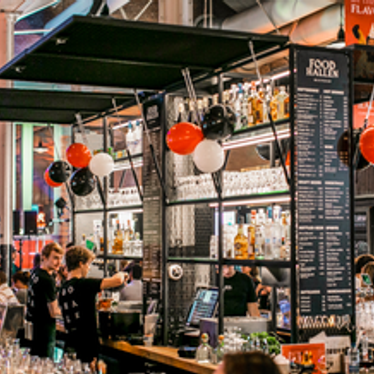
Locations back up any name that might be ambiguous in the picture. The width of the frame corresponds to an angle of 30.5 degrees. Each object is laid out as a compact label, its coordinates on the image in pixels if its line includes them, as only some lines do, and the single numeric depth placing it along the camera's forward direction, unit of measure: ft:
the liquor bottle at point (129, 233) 25.73
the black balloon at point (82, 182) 24.07
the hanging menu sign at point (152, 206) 21.49
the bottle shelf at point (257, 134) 16.38
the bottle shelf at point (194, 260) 18.61
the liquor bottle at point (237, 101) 17.93
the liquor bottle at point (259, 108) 17.32
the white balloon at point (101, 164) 22.61
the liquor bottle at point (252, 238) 17.28
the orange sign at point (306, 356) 14.42
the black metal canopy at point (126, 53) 14.73
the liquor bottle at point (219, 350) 16.31
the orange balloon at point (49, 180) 27.56
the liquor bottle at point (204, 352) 16.89
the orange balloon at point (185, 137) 17.06
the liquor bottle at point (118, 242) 25.81
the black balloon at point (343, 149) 15.89
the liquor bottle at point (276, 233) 16.40
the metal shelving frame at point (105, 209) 25.95
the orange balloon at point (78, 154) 24.39
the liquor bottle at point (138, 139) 24.31
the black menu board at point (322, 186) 15.24
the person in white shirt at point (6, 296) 23.75
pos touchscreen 18.98
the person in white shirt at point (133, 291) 24.95
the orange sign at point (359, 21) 20.30
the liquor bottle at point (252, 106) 17.49
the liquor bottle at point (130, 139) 24.82
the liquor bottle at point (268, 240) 16.56
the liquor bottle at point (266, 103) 16.11
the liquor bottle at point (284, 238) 16.03
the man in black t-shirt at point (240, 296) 21.93
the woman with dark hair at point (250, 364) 6.32
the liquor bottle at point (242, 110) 17.72
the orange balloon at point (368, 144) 15.42
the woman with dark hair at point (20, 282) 29.32
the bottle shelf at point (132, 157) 24.16
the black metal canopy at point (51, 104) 23.53
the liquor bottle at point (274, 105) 16.71
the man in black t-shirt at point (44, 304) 20.84
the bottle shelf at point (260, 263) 15.44
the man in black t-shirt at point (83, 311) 19.08
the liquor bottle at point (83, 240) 29.16
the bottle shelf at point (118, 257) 23.74
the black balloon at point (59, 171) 26.89
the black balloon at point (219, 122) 16.38
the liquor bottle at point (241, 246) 17.49
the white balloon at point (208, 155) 16.55
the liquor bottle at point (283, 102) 16.56
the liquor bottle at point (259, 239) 16.92
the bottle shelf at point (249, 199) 15.78
